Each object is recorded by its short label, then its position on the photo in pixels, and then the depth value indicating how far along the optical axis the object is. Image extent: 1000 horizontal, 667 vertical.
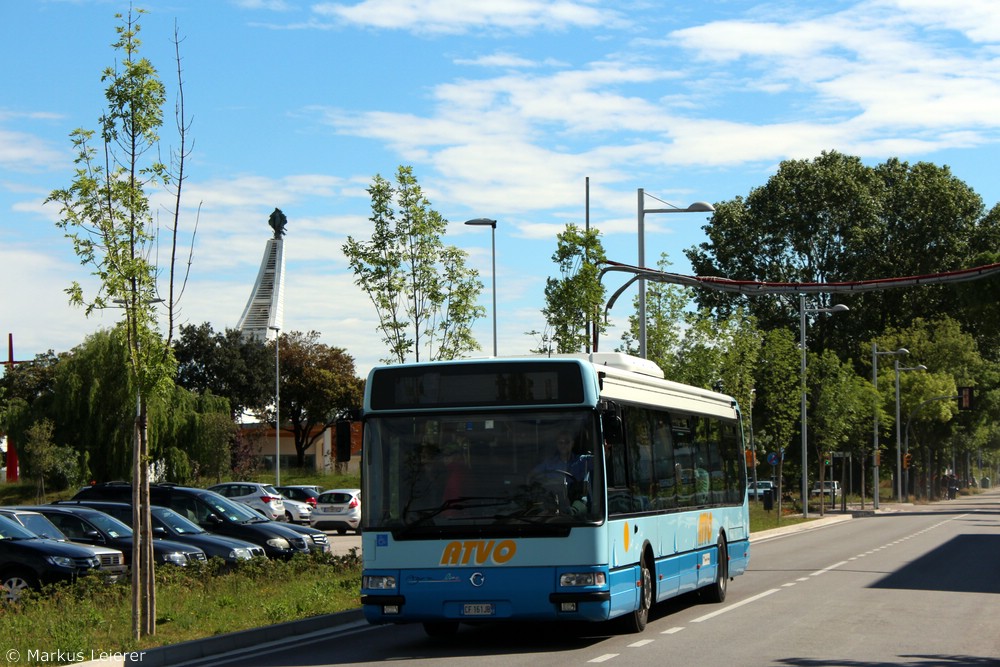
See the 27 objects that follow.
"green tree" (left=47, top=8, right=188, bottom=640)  14.27
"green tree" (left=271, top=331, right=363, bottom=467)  97.00
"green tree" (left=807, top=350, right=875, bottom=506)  60.44
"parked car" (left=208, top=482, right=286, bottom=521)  46.69
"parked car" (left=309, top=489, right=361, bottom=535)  44.25
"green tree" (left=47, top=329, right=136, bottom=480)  59.16
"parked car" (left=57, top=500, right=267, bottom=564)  23.34
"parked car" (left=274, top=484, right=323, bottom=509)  53.34
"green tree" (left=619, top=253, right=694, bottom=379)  48.35
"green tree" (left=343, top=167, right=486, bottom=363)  24.58
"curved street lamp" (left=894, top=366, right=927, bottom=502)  79.93
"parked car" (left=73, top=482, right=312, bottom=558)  26.12
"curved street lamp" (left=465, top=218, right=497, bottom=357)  34.54
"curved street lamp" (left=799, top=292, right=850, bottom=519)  52.84
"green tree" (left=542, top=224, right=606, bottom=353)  31.00
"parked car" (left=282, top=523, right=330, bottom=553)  27.00
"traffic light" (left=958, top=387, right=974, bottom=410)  60.91
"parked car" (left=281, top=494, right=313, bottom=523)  50.97
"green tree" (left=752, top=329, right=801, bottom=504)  53.38
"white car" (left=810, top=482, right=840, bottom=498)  74.52
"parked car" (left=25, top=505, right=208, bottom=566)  22.11
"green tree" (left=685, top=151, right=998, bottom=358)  73.38
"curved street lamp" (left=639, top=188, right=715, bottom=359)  33.78
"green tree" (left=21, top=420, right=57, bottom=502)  55.66
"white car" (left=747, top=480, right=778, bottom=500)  87.09
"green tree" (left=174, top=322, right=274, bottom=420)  95.81
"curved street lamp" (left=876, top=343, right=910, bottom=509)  68.67
